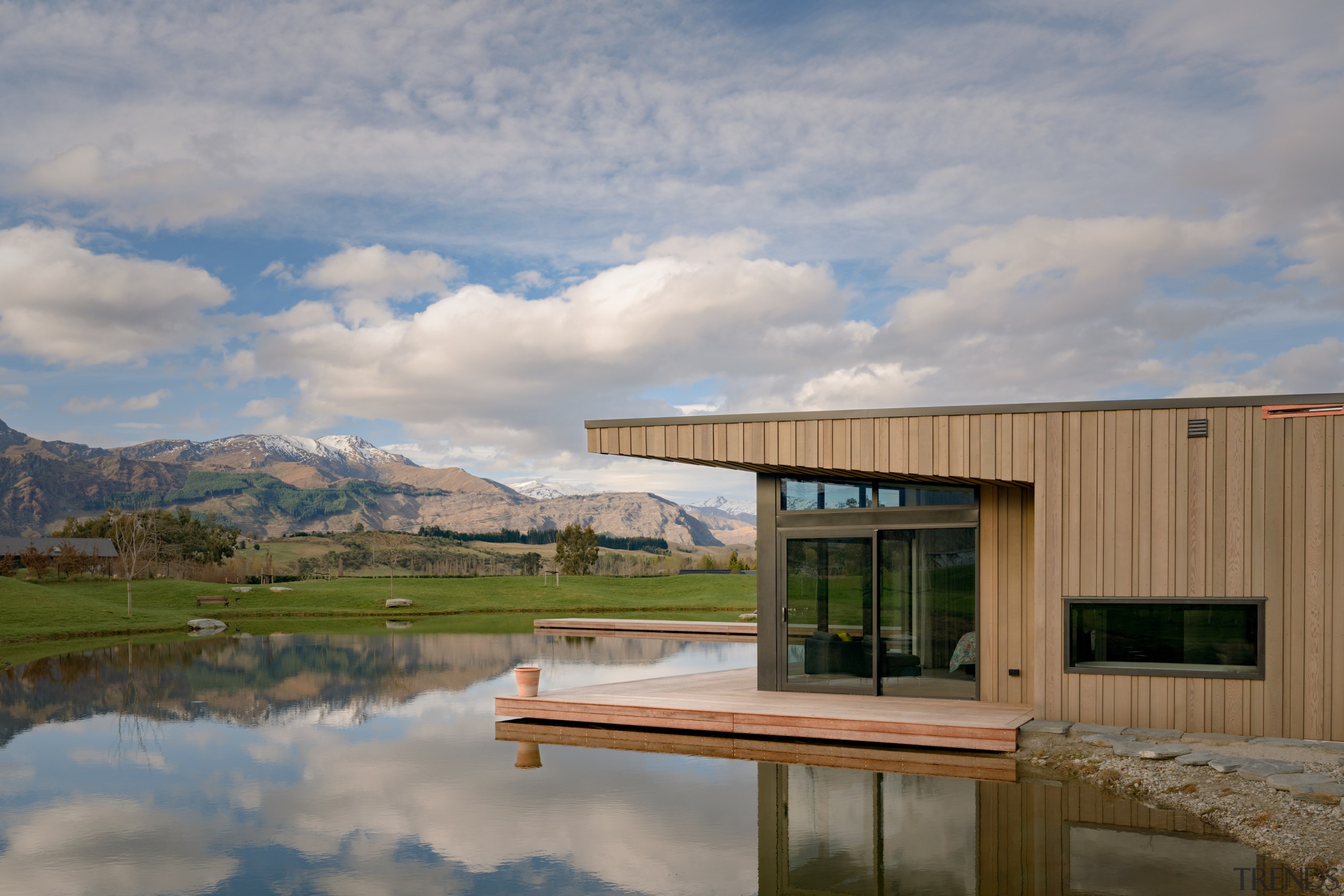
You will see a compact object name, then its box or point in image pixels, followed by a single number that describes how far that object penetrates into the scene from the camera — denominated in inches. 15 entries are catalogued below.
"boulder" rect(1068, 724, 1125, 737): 319.3
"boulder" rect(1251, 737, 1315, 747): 301.4
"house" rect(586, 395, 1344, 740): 317.7
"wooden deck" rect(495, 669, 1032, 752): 326.6
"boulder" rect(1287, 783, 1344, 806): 239.5
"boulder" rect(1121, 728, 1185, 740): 311.7
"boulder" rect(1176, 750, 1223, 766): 281.6
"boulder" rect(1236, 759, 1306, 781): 265.9
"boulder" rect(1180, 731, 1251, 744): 308.0
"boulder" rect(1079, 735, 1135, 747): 304.7
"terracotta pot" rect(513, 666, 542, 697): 400.2
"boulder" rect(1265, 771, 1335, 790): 253.3
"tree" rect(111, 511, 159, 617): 1145.1
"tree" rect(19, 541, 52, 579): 1355.8
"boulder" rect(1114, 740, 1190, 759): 290.4
